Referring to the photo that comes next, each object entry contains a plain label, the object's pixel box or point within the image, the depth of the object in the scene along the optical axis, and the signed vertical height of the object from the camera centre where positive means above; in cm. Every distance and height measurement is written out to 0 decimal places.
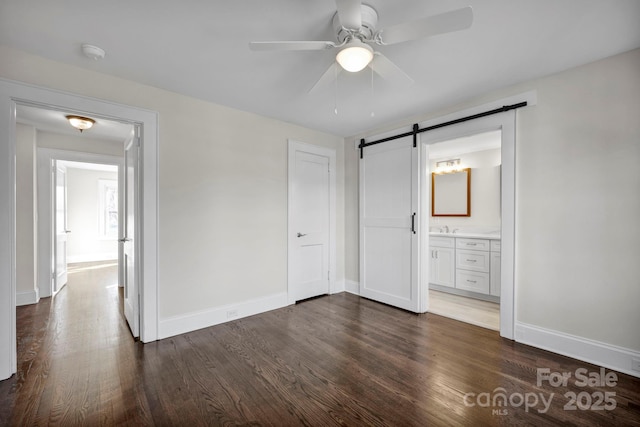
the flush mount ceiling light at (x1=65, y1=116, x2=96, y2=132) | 335 +110
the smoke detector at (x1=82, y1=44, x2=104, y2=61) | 208 +122
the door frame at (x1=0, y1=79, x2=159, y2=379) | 205 +16
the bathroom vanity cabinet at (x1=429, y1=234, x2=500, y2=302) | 390 -82
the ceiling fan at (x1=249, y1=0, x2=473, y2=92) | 137 +98
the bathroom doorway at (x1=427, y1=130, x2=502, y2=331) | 387 -31
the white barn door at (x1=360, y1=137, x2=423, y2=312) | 357 -17
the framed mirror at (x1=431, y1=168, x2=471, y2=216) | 491 +34
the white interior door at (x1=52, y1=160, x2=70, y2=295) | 434 -27
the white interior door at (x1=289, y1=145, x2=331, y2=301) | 393 -18
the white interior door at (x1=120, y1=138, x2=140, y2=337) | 279 -35
